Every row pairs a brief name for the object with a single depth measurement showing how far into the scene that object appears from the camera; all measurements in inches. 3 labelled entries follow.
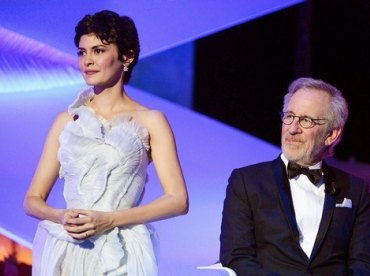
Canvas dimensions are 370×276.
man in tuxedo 228.1
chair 212.8
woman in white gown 222.3
